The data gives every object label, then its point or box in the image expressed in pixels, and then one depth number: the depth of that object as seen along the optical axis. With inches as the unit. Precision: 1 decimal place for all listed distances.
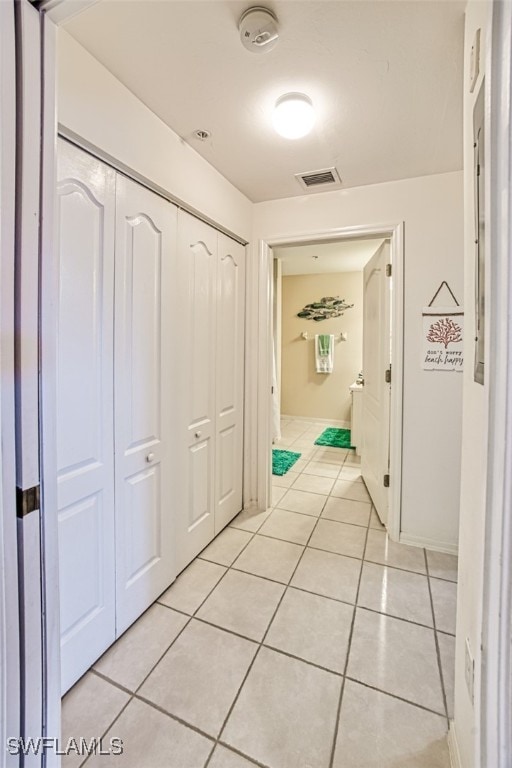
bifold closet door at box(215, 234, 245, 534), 88.6
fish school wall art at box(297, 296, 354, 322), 209.5
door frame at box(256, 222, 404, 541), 87.8
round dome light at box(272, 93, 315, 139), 57.9
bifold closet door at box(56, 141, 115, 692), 47.6
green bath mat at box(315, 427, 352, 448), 174.3
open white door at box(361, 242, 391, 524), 95.0
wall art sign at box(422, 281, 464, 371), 83.0
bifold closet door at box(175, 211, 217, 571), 72.9
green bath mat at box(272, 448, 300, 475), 138.8
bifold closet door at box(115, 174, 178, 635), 57.6
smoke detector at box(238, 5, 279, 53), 43.0
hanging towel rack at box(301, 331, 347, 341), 210.2
